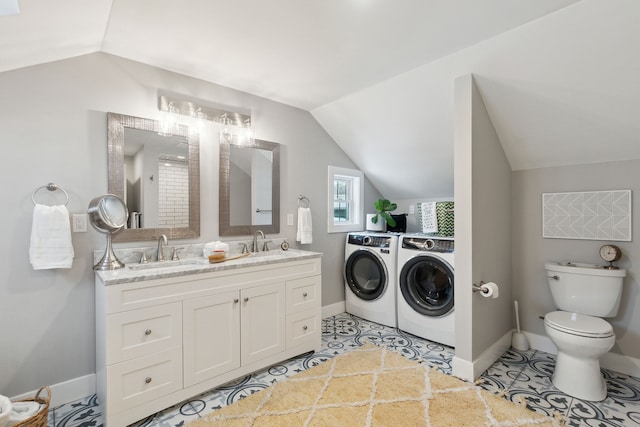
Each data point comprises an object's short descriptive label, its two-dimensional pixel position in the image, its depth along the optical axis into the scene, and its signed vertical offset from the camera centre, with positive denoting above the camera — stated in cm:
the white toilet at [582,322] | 188 -74
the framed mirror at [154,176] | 206 +28
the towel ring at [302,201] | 310 +13
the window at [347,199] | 352 +16
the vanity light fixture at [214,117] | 230 +80
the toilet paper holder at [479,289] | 208 -53
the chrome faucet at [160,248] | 217 -25
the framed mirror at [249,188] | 257 +24
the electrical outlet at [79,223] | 190 -5
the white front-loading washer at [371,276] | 304 -69
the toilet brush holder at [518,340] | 258 -111
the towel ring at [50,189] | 179 +16
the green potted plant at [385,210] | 335 +3
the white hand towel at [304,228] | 299 -15
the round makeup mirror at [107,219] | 187 -3
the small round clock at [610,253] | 217 -31
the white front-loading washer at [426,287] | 257 -69
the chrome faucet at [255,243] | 271 -27
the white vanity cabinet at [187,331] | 162 -74
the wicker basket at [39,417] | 128 -92
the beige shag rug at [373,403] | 169 -117
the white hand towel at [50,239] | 172 -14
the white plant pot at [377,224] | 345 -13
